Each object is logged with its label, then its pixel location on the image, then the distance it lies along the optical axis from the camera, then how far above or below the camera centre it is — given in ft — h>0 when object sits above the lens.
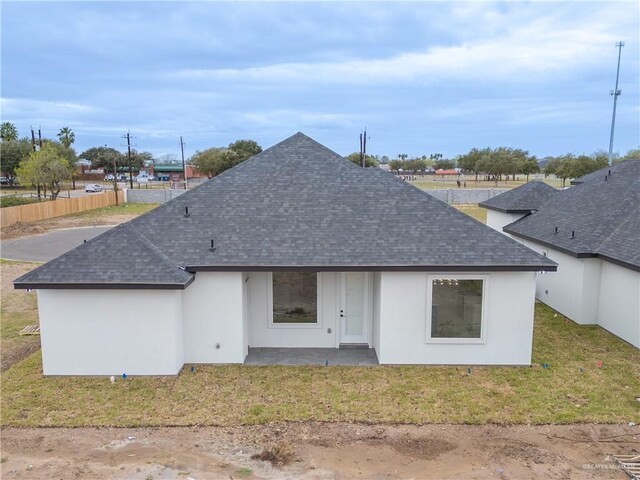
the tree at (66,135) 307.58 +26.66
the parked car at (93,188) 213.46 -6.13
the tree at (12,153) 210.59 +10.14
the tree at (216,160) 233.76 +7.38
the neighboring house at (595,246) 41.47 -7.14
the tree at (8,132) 265.54 +25.55
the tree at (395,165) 344.24 +6.86
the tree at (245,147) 256.52 +15.54
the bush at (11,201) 121.03 -6.87
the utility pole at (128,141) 183.38 +13.57
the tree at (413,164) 346.13 +7.31
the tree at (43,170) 143.33 +1.65
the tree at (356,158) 239.15 +8.95
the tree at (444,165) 441.68 +8.79
